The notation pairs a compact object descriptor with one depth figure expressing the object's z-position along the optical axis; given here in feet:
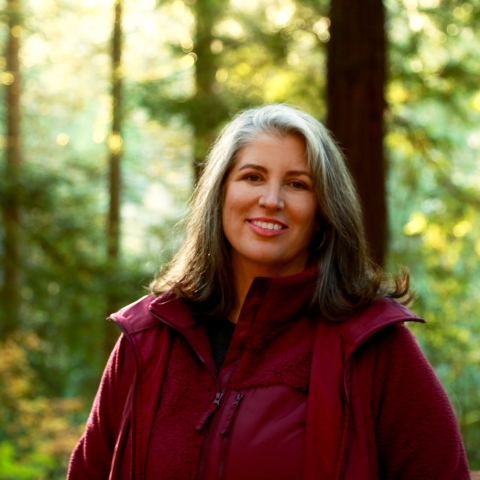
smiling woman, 7.13
